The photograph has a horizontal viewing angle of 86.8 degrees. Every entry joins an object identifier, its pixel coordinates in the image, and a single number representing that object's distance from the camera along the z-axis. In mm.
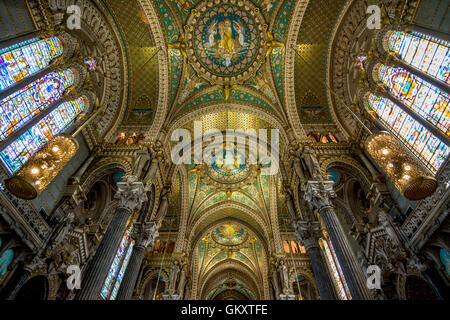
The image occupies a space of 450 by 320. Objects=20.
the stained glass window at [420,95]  6727
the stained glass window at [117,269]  10430
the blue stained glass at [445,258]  6227
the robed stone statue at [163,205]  11927
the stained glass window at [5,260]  6207
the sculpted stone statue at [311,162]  9867
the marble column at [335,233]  6855
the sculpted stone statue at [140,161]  10117
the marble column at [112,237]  6758
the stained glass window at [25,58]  6726
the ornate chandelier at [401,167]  5352
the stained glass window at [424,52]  6715
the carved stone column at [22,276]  6156
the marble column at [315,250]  8702
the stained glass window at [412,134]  6883
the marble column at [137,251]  8797
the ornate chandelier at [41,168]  5207
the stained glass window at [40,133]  6793
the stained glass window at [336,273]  10793
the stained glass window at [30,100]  6695
